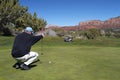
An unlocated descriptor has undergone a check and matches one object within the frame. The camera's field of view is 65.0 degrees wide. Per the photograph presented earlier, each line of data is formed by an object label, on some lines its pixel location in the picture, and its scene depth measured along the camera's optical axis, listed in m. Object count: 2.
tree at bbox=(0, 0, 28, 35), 20.35
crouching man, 3.72
